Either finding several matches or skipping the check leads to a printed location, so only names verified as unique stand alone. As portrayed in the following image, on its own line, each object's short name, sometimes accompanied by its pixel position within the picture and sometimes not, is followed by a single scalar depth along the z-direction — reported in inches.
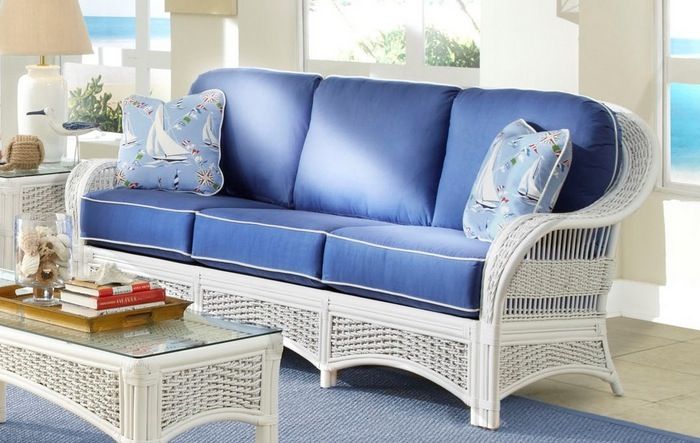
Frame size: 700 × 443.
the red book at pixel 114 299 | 120.0
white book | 119.2
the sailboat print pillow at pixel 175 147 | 190.9
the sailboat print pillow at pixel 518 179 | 145.8
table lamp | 208.8
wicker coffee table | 110.3
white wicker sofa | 140.6
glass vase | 125.6
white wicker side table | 197.9
